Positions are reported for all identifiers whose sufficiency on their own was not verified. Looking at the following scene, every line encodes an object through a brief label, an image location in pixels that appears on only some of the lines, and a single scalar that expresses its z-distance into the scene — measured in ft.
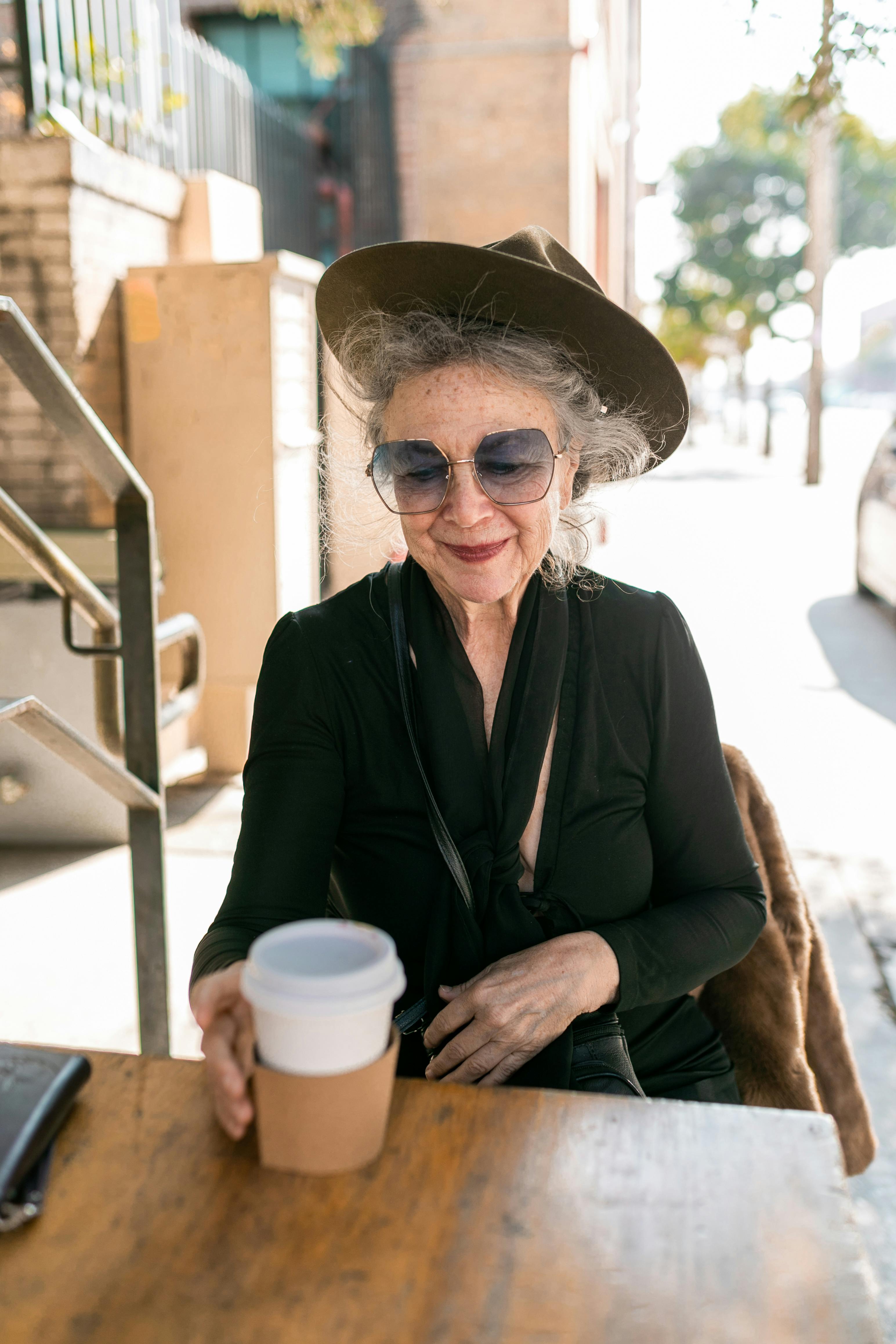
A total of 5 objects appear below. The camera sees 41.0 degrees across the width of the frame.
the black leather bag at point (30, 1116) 3.23
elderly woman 5.28
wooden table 2.87
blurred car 28.94
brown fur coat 6.03
